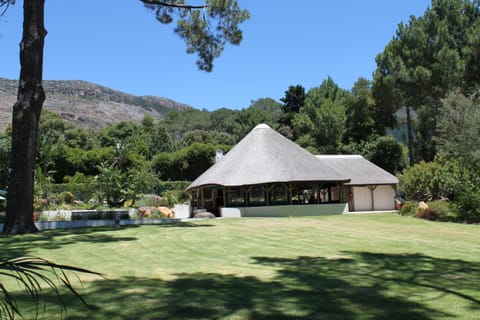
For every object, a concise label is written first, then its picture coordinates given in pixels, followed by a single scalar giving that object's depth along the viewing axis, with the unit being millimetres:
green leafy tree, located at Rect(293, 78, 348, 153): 44781
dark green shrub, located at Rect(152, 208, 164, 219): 22125
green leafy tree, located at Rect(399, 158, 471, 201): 25980
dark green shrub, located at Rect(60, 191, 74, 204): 30497
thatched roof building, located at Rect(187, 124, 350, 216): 25531
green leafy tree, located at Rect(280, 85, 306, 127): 56531
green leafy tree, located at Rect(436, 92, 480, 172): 20984
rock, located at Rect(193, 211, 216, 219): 24458
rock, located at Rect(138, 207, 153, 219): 21344
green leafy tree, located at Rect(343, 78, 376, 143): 45062
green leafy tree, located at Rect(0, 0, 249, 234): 13531
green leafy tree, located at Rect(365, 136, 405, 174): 42219
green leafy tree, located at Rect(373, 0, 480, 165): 34375
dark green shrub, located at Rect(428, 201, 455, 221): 19953
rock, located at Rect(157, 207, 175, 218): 22950
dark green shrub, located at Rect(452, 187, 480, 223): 18422
